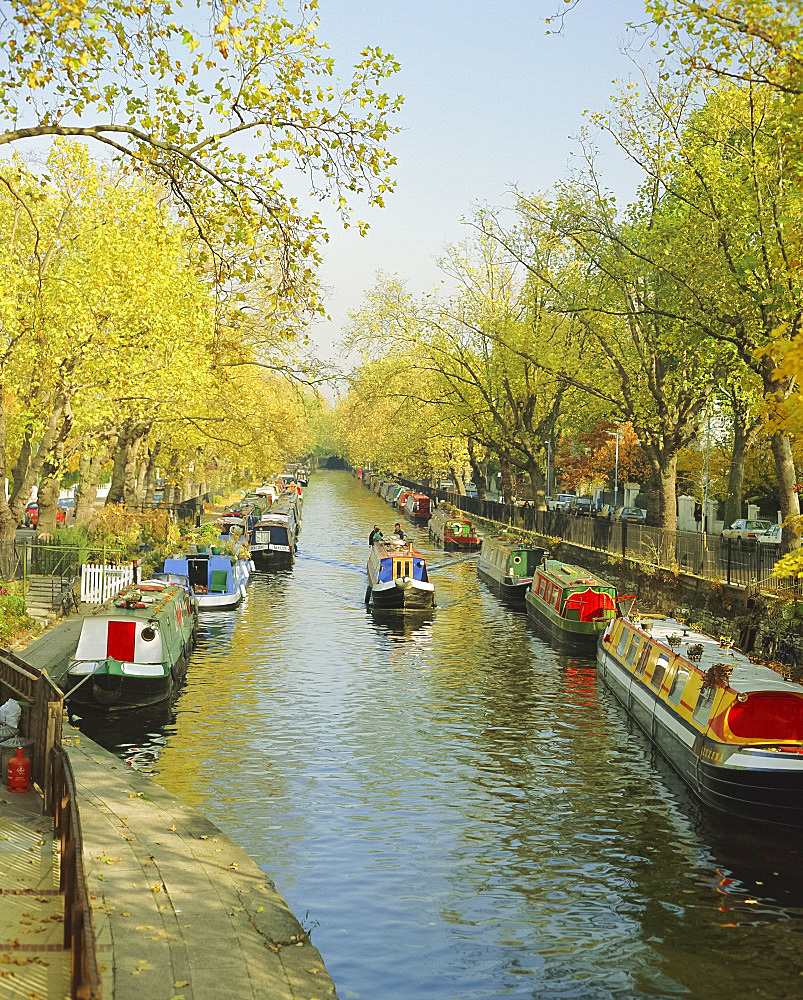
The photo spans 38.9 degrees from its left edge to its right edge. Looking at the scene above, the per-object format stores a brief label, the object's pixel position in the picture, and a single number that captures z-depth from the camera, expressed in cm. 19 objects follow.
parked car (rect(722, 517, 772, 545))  5652
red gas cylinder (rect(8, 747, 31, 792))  1583
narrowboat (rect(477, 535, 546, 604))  4812
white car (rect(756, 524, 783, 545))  5744
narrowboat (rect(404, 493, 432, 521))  9675
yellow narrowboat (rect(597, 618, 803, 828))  1892
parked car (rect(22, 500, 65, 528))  6110
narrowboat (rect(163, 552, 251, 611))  4325
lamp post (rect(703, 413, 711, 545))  6154
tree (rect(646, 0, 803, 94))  1639
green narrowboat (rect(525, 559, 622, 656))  3716
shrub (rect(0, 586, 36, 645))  2845
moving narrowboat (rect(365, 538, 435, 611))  4503
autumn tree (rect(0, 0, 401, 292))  1367
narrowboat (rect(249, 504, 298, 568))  6012
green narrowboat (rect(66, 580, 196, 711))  2591
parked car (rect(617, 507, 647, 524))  7938
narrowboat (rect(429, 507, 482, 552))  7150
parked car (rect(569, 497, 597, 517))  8342
